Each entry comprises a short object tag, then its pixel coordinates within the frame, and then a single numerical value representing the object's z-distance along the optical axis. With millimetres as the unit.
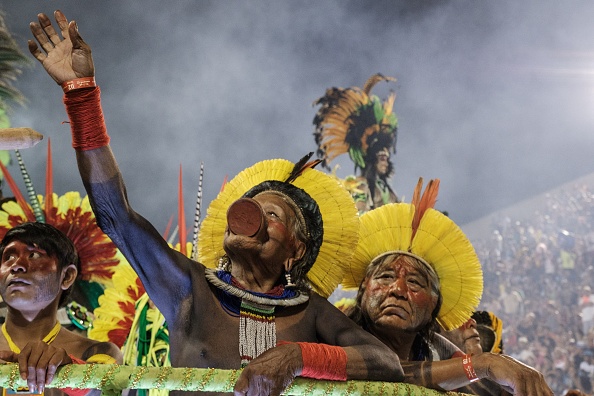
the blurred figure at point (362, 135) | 10789
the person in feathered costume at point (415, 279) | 2936
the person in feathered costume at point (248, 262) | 2084
